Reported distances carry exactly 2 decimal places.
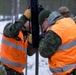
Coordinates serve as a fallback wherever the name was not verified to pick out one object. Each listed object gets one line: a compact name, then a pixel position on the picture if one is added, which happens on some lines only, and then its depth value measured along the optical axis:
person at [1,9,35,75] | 7.27
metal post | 6.39
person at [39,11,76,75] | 6.20
